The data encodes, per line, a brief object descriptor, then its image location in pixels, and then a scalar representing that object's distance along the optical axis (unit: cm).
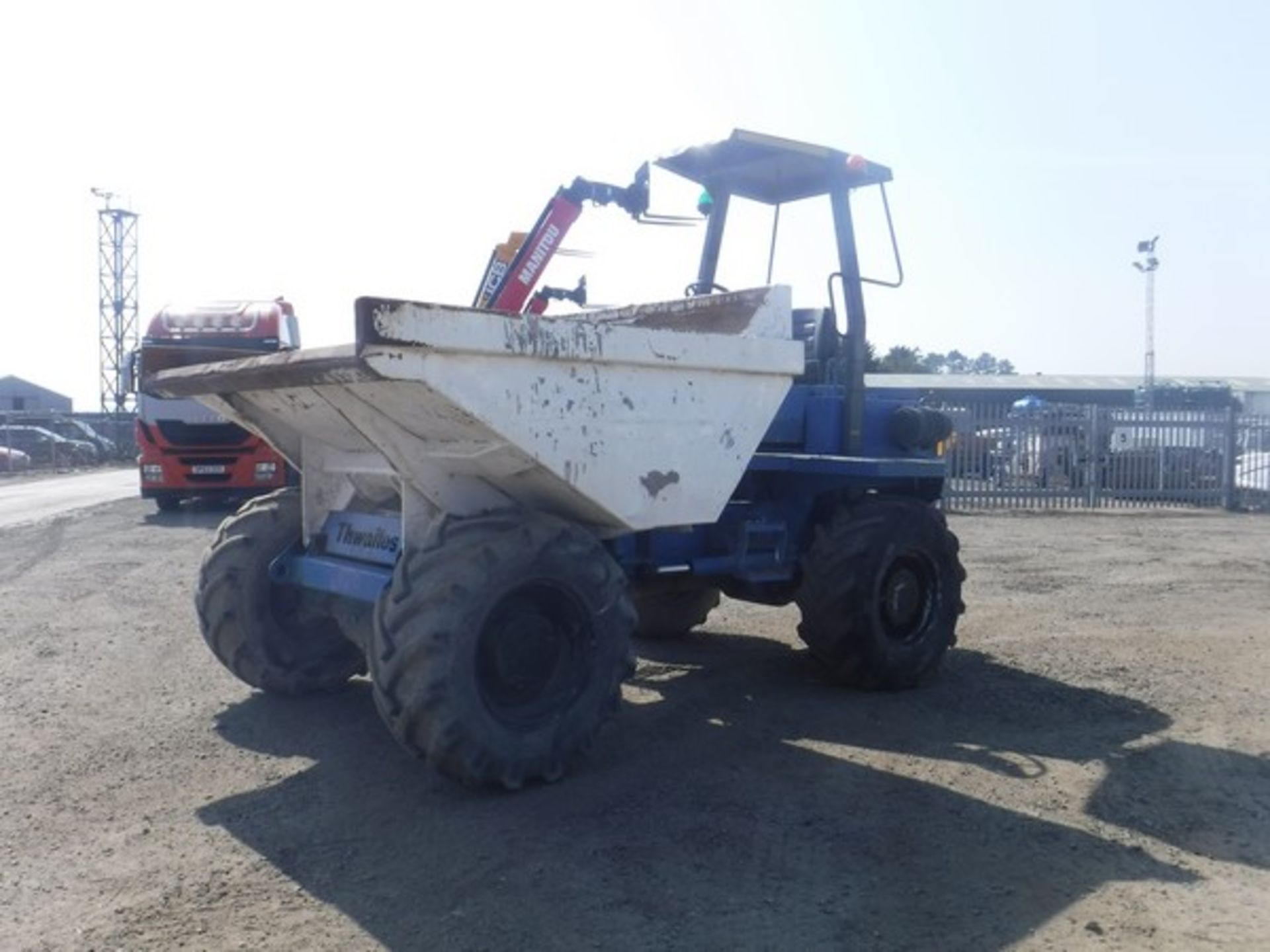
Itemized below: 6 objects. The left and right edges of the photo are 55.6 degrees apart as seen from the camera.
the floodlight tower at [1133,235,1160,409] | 3862
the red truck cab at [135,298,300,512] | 1695
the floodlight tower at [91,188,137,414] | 4503
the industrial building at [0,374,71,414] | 7256
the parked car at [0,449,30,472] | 3356
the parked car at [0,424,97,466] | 3606
